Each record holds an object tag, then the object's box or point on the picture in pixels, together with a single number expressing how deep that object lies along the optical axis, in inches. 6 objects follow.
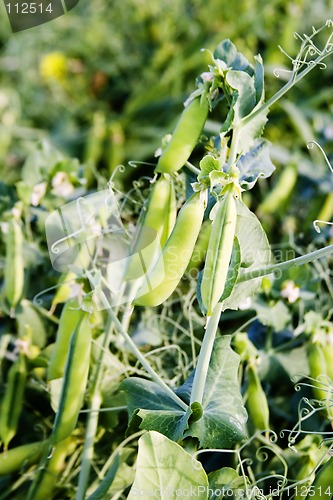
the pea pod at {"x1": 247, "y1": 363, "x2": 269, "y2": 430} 33.3
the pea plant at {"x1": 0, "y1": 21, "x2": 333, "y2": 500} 29.7
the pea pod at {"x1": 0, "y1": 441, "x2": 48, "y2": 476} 34.3
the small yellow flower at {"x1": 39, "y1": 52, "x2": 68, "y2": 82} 79.5
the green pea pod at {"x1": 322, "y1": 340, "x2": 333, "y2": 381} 34.1
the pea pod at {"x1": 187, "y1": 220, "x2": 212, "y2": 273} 38.0
